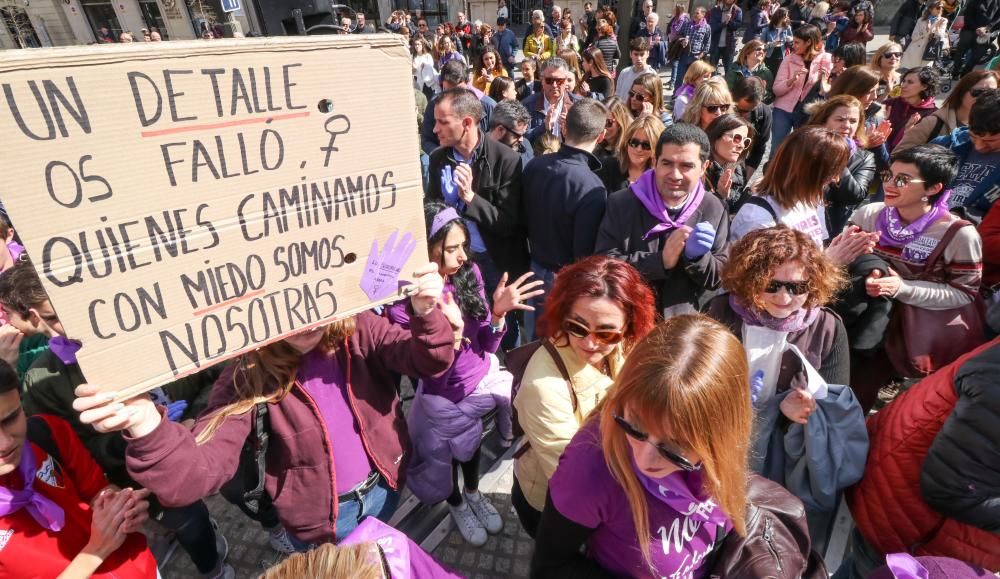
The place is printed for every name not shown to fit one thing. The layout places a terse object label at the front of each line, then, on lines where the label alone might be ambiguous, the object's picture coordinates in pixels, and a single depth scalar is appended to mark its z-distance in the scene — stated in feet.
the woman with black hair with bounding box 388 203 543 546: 7.66
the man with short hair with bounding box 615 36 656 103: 21.24
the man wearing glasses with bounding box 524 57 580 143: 16.46
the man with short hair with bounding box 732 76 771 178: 15.18
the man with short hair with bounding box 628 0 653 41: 36.92
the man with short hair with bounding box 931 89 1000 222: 10.49
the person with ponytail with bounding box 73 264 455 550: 4.80
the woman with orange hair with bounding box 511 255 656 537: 5.72
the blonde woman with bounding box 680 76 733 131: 13.71
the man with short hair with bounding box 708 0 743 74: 35.91
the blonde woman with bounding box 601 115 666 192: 11.68
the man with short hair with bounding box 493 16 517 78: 37.27
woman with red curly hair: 6.45
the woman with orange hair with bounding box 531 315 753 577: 4.02
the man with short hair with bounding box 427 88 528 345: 11.19
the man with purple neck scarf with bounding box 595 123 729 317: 8.46
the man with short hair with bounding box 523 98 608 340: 10.16
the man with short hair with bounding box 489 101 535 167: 13.89
